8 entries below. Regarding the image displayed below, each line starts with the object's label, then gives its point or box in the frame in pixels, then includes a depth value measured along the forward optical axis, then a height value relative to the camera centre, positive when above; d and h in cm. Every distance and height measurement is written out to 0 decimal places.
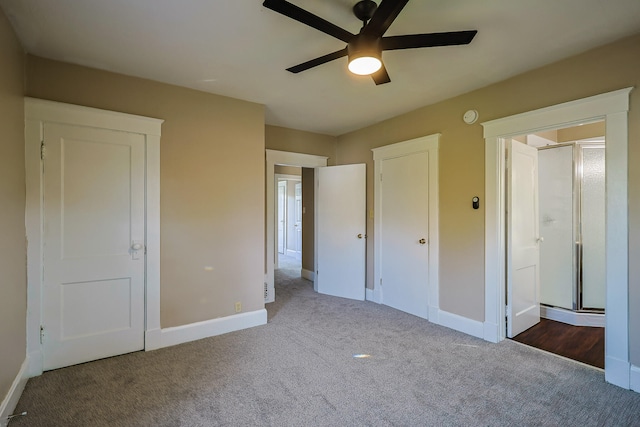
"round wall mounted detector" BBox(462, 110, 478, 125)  310 +100
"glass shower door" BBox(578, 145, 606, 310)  350 -16
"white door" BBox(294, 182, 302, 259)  815 -8
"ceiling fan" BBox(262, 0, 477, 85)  147 +97
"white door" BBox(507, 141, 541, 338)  308 -30
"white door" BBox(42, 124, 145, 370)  244 -25
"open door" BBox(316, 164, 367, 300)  444 -25
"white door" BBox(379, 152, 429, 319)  364 -24
